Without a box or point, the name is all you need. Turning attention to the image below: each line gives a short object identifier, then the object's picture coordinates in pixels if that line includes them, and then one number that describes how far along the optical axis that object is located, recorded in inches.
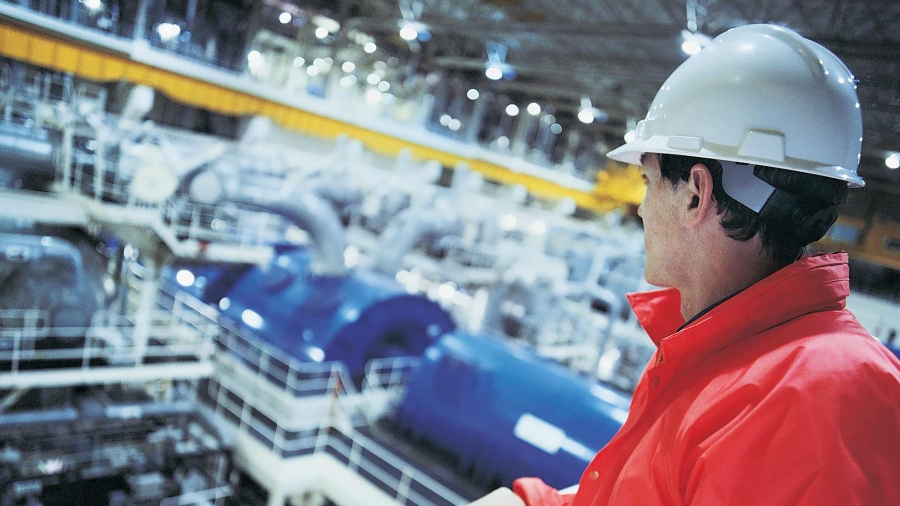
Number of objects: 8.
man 32.3
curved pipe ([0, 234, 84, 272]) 191.3
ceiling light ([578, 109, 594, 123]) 795.5
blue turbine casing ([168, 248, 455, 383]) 294.7
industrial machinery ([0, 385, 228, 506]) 202.8
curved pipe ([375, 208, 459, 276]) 385.1
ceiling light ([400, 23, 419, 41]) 615.5
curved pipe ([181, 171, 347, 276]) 271.4
